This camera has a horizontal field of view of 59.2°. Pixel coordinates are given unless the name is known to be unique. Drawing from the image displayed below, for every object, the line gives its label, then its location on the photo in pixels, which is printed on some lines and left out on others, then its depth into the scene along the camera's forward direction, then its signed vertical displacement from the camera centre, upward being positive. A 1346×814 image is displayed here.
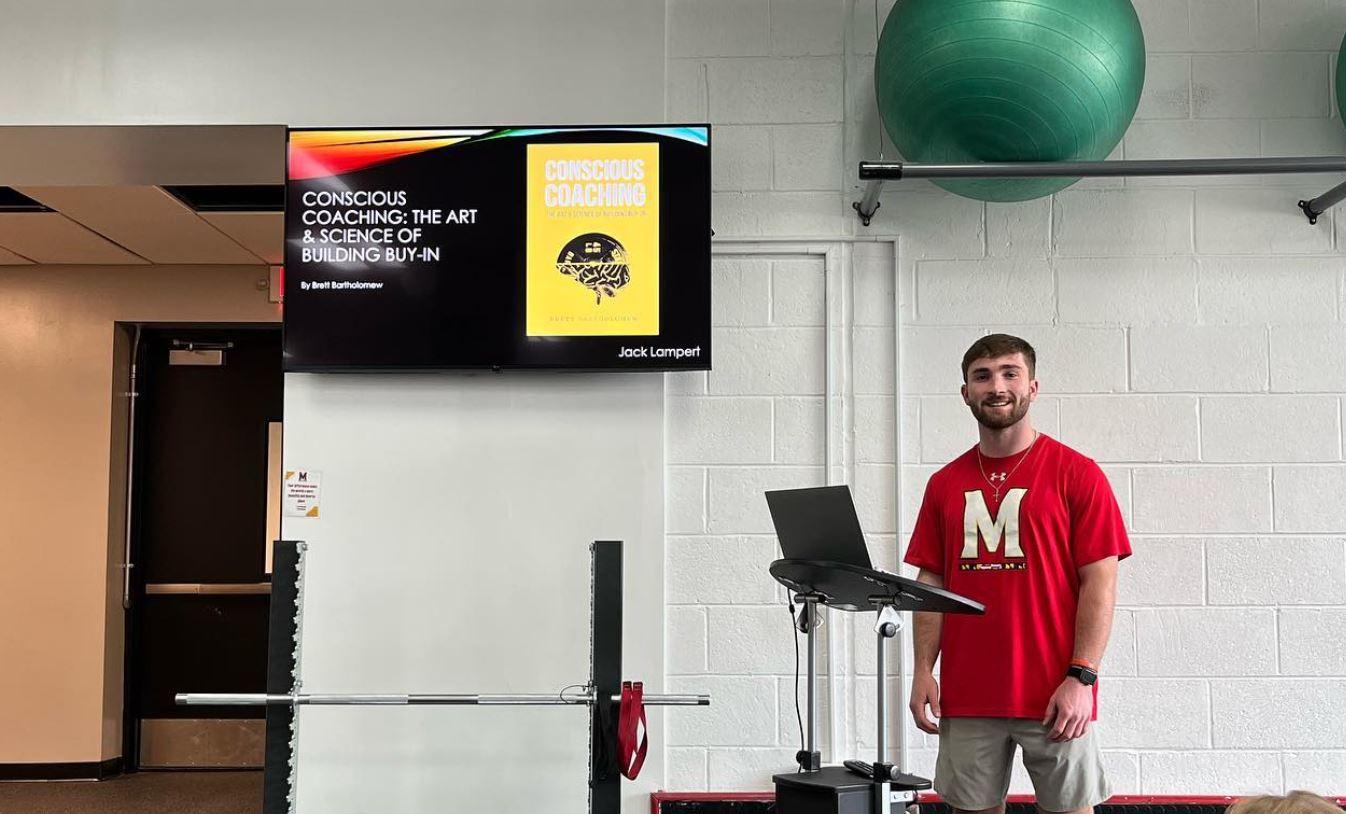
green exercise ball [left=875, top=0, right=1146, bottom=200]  2.92 +1.02
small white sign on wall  3.47 -0.03
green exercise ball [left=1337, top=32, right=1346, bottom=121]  3.32 +1.14
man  2.67 -0.27
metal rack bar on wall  2.98 +0.80
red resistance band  2.64 -0.55
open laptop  2.40 -0.09
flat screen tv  3.39 +0.67
